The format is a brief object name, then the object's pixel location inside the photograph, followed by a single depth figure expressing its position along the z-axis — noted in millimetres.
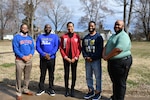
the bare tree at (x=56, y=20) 75331
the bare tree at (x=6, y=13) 47512
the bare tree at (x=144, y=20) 63331
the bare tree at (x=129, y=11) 30150
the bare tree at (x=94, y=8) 60750
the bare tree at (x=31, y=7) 36844
